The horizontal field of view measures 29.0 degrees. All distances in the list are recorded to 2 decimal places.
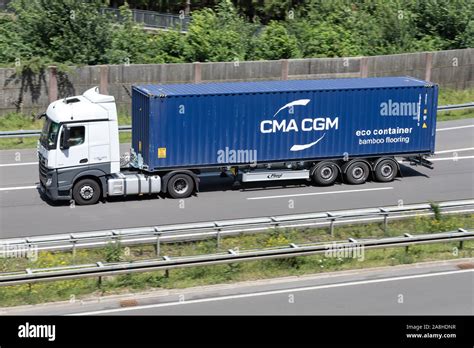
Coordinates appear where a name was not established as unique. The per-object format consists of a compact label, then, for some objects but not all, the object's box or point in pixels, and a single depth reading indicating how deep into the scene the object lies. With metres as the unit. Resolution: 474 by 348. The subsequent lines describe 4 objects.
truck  25.62
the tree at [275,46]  40.47
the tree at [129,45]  37.94
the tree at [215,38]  39.09
